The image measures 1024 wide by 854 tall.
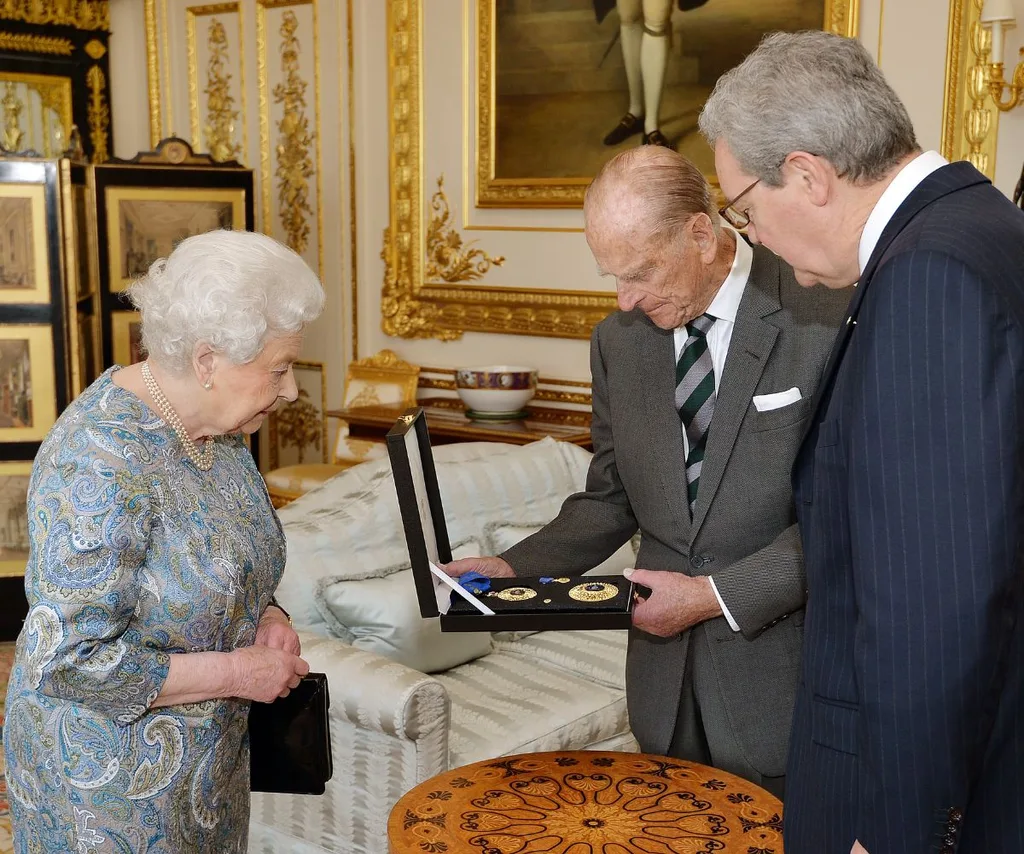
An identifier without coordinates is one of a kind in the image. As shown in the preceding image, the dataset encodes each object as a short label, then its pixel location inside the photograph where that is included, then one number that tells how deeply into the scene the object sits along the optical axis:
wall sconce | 3.90
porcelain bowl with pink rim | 5.16
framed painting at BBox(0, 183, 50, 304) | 4.82
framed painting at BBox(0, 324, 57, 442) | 4.88
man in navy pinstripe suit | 1.07
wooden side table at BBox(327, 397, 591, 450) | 5.00
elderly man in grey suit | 1.88
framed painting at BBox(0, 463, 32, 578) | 4.94
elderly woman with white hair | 1.59
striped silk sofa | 2.68
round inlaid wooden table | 1.76
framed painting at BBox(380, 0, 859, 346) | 4.93
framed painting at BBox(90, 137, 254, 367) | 5.55
